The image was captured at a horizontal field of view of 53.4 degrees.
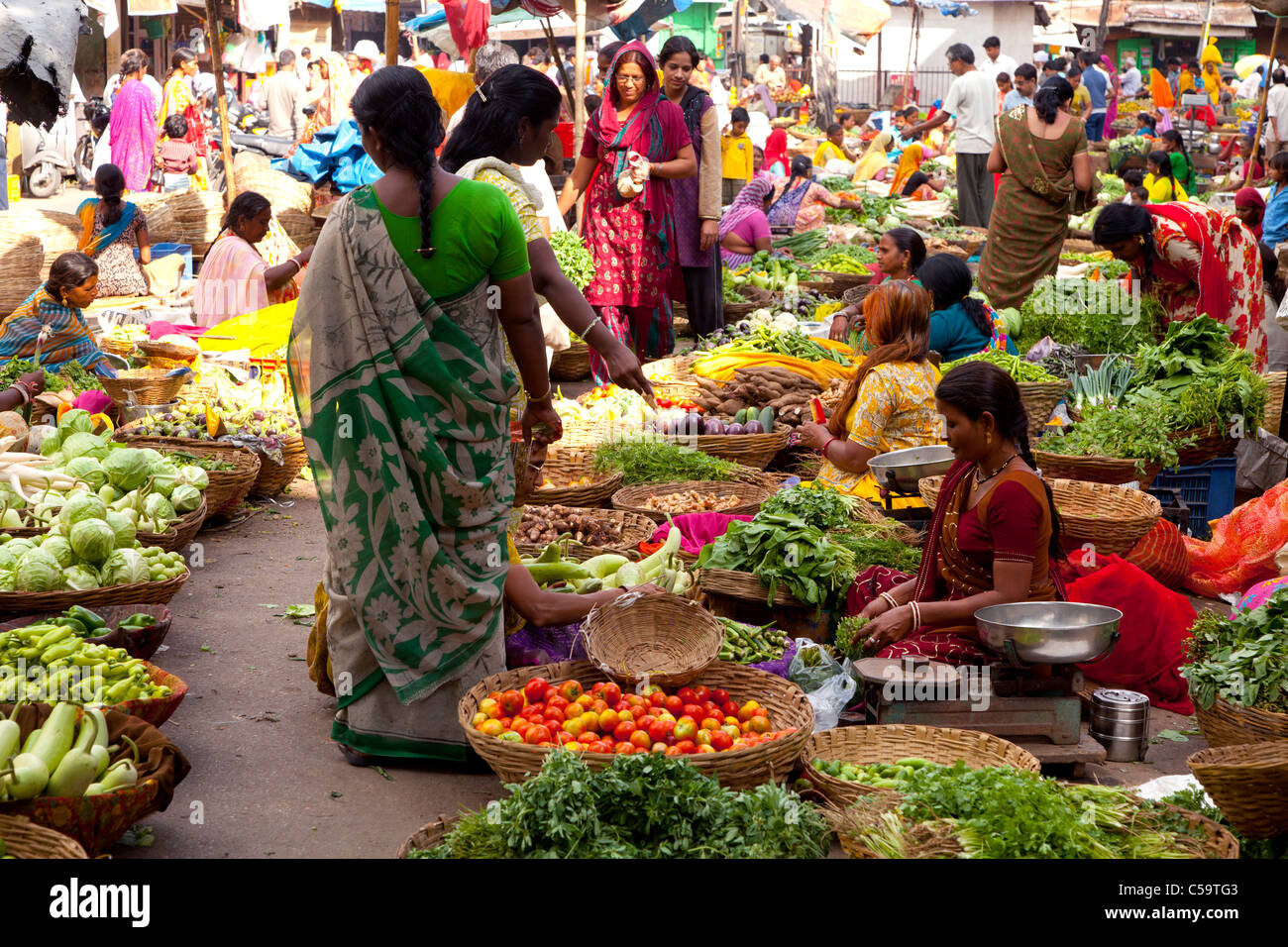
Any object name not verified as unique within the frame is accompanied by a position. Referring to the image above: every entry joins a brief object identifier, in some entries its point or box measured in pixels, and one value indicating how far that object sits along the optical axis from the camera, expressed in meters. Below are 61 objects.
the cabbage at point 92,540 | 4.71
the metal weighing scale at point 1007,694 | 3.90
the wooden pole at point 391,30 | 7.73
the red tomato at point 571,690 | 3.76
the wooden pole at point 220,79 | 10.15
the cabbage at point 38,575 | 4.54
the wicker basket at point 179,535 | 5.37
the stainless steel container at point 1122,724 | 4.05
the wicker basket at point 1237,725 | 3.61
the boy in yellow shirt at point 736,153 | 14.63
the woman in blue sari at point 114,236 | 9.62
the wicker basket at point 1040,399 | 6.81
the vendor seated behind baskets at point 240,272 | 7.96
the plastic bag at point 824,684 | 4.08
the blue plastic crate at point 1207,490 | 6.42
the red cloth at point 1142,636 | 4.62
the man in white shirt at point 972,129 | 15.00
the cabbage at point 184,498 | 5.70
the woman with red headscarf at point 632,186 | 8.40
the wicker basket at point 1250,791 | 3.01
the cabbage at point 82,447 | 5.98
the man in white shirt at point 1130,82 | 27.66
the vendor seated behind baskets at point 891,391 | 5.41
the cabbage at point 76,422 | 6.37
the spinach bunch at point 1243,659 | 3.75
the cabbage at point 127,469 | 5.66
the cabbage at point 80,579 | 4.63
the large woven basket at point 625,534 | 5.12
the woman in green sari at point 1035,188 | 9.41
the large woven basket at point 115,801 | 3.04
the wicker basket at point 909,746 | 3.62
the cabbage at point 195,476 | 5.90
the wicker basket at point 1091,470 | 5.95
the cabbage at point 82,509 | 4.99
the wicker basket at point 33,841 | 2.85
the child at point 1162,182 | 14.90
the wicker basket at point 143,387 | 7.31
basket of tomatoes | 3.38
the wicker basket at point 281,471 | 6.83
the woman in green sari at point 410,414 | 3.58
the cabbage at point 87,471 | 5.68
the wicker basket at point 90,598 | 4.50
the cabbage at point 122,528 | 4.99
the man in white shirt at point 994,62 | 17.83
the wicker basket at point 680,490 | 6.00
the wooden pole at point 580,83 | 10.45
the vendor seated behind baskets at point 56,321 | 7.05
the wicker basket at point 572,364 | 9.21
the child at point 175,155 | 15.12
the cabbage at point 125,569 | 4.75
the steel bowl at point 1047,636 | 3.74
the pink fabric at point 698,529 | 5.35
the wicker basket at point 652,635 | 3.99
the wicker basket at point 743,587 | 4.62
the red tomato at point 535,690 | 3.75
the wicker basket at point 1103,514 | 5.30
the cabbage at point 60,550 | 4.74
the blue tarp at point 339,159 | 11.52
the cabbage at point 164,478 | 5.69
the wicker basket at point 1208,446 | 6.23
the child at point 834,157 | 20.97
